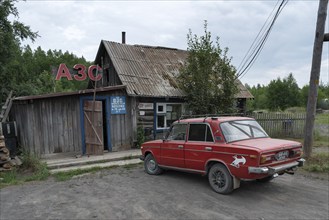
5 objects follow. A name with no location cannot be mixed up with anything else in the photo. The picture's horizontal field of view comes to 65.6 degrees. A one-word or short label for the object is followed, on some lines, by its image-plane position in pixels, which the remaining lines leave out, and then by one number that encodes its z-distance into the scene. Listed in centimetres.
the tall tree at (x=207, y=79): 1299
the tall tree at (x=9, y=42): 1711
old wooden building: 989
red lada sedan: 518
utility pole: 837
